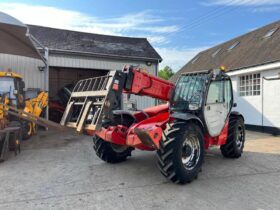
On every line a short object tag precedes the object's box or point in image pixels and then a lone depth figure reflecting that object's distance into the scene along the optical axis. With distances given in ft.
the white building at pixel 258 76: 28.59
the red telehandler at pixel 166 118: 12.36
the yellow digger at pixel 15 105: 18.31
